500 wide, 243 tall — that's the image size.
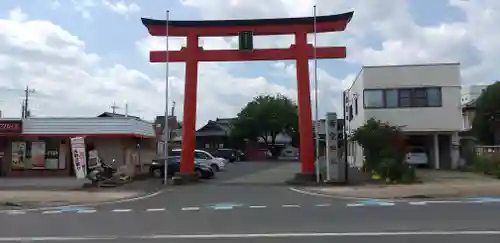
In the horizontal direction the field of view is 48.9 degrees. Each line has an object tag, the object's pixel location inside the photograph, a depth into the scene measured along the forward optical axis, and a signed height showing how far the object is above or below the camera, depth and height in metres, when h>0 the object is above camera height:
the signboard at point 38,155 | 32.56 +0.23
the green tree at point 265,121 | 67.44 +4.73
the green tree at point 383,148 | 24.91 +0.54
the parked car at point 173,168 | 29.81 -0.54
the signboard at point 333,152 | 24.55 +0.31
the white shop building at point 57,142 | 31.62 +1.00
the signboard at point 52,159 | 32.72 +0.00
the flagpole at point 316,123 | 25.16 +1.69
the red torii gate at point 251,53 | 25.97 +5.06
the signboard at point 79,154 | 27.95 +0.25
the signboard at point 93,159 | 28.22 +0.00
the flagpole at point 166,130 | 26.31 +1.36
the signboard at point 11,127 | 31.55 +1.84
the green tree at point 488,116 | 42.78 +3.38
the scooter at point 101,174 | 25.08 -0.69
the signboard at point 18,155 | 32.44 +0.23
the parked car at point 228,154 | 56.96 +0.51
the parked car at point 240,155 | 59.16 +0.36
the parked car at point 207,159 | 36.94 -0.01
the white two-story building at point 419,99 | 34.06 +3.73
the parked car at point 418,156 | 35.78 +0.18
